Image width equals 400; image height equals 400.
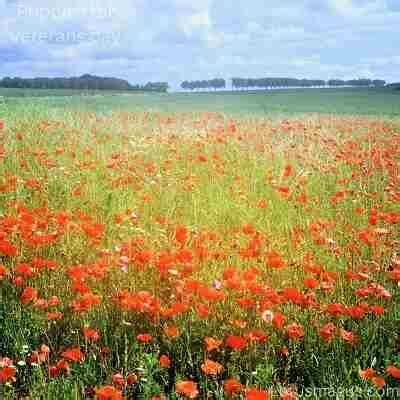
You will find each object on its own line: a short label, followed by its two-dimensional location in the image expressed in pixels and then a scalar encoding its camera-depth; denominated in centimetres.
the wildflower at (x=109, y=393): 200
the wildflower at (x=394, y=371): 220
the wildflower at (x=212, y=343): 246
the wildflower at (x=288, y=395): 216
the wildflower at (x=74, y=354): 240
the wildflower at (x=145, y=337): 254
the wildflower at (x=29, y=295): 288
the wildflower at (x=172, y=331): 261
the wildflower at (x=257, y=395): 192
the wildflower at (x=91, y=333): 255
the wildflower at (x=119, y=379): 230
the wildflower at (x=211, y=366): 227
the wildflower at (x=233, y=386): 223
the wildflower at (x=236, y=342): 239
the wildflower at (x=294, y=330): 260
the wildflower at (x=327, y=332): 264
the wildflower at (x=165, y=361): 244
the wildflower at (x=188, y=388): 205
